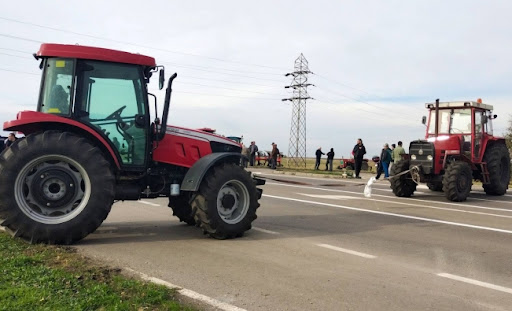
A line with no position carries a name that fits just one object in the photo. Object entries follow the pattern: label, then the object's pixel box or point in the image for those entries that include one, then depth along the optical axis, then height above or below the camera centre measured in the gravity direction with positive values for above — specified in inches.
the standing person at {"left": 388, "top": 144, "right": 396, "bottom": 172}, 857.4 +35.0
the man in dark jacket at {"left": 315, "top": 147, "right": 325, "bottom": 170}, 1284.4 +42.3
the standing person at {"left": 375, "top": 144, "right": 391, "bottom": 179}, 880.3 +31.6
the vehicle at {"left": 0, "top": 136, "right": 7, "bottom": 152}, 789.2 +7.7
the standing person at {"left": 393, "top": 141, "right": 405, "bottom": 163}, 807.6 +44.3
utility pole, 1716.3 +271.3
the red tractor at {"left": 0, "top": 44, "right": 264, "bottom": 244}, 242.8 -2.6
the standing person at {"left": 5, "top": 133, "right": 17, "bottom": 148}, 584.3 +10.4
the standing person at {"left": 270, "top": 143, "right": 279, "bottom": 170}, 1203.4 +28.8
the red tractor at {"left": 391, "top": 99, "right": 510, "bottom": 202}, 529.0 +29.5
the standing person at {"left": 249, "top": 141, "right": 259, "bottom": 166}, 1283.3 +42.4
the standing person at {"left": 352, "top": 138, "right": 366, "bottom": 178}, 929.6 +37.6
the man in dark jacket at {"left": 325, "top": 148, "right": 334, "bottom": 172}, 1186.0 +36.3
